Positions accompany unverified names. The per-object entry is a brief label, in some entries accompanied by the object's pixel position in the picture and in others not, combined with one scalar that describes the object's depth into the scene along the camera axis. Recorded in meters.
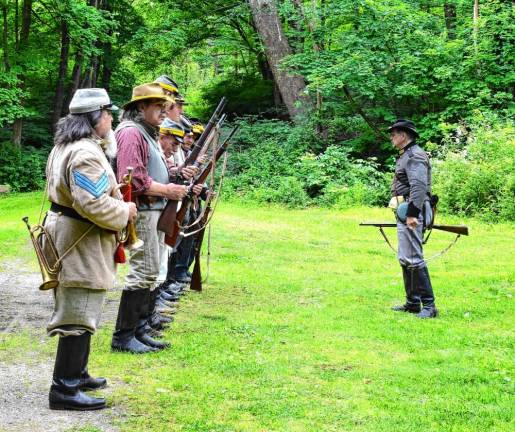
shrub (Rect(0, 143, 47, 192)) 22.58
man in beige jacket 4.14
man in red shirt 5.39
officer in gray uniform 7.12
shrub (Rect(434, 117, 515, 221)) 14.90
